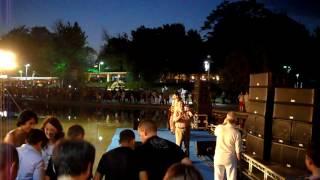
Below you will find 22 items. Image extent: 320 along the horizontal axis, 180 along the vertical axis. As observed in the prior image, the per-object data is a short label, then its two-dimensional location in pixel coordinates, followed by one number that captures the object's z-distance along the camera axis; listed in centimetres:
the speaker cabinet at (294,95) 740
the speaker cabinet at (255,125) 886
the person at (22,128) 443
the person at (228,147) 617
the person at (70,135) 393
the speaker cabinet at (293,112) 741
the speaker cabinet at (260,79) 877
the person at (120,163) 390
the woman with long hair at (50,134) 434
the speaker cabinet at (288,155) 756
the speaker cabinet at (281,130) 797
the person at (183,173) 210
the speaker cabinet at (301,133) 738
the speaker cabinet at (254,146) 885
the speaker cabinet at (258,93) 890
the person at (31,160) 375
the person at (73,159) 236
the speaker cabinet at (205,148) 1054
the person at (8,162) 249
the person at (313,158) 306
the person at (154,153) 404
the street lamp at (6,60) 1046
